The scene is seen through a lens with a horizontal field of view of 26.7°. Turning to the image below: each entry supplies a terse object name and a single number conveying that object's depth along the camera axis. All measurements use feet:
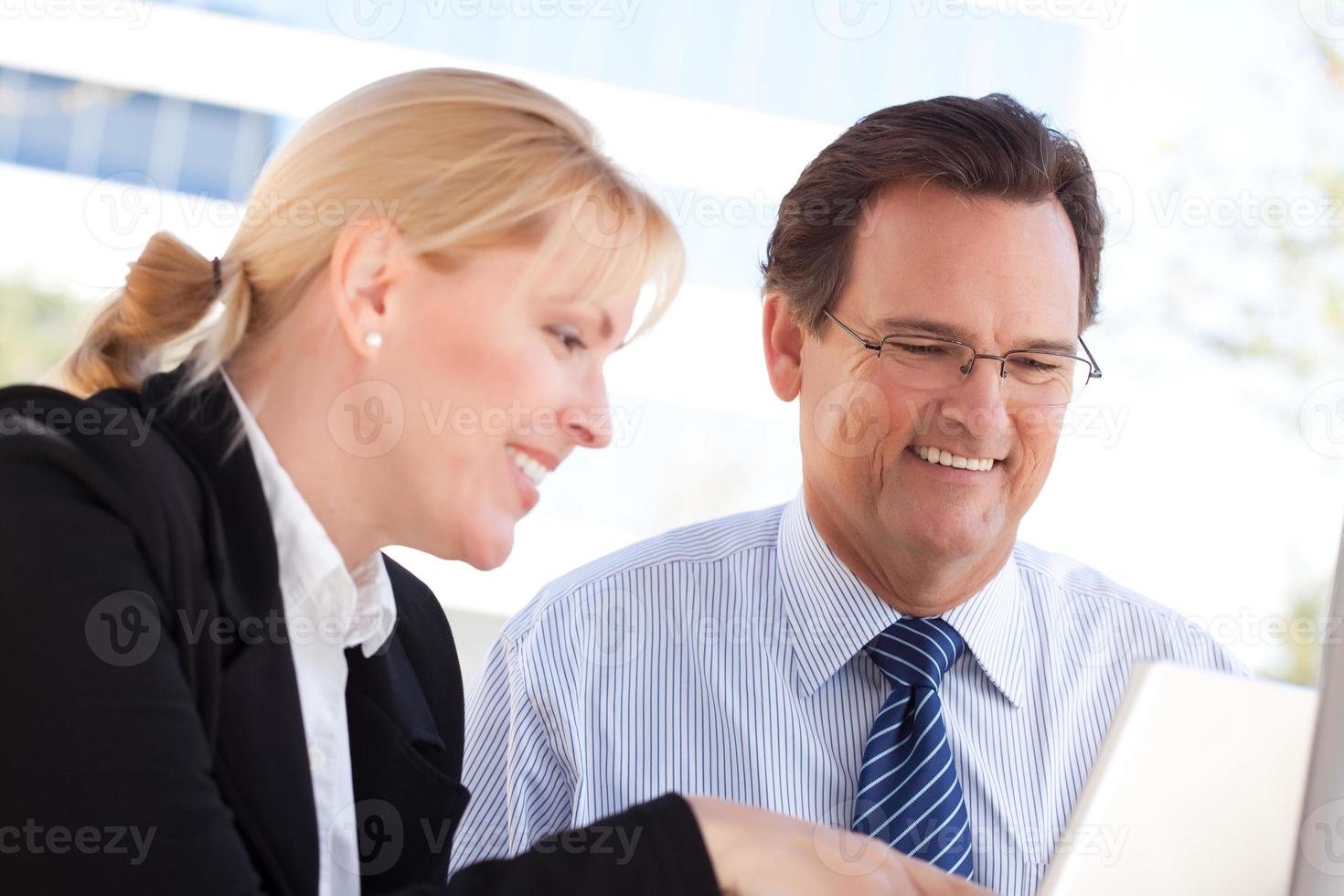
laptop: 3.38
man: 4.67
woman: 3.82
